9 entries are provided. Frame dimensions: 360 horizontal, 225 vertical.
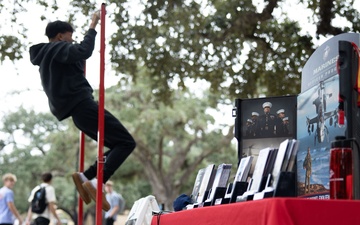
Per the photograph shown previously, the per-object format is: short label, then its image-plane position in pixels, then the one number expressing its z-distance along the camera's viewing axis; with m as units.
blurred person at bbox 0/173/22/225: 13.57
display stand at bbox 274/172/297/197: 3.25
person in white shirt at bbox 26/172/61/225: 12.29
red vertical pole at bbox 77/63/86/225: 6.63
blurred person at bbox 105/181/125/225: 16.70
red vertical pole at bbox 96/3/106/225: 5.48
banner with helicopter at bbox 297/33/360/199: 3.73
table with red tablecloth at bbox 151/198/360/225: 3.02
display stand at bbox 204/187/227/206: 4.10
